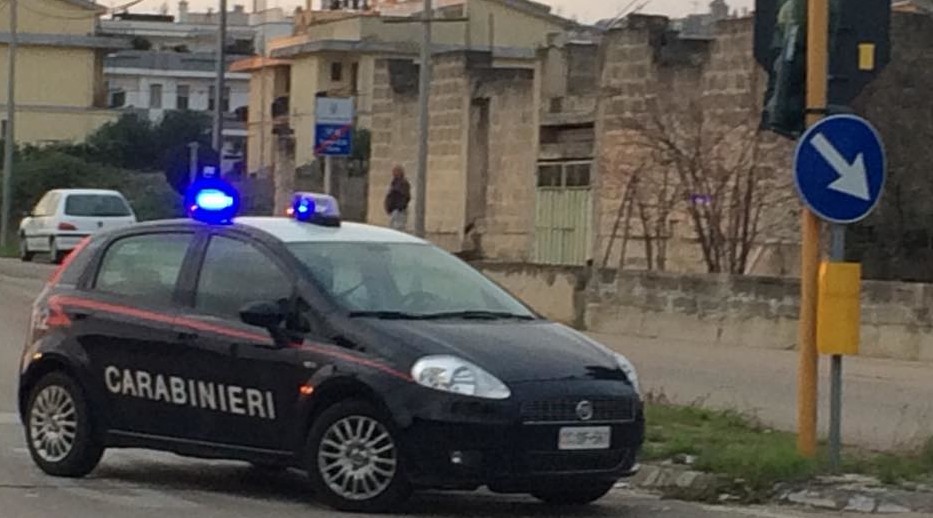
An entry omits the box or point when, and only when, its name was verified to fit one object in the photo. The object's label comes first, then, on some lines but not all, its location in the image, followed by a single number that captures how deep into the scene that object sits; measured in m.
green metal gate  34.97
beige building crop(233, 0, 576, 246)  38.16
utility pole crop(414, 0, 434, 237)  28.72
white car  41.28
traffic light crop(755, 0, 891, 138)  12.19
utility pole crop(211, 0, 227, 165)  37.69
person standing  33.78
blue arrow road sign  11.76
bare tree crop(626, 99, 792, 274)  28.38
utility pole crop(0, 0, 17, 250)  52.19
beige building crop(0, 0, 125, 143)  80.94
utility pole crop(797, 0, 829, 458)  12.01
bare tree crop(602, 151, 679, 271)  30.88
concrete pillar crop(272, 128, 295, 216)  48.97
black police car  10.40
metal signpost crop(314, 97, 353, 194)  30.22
